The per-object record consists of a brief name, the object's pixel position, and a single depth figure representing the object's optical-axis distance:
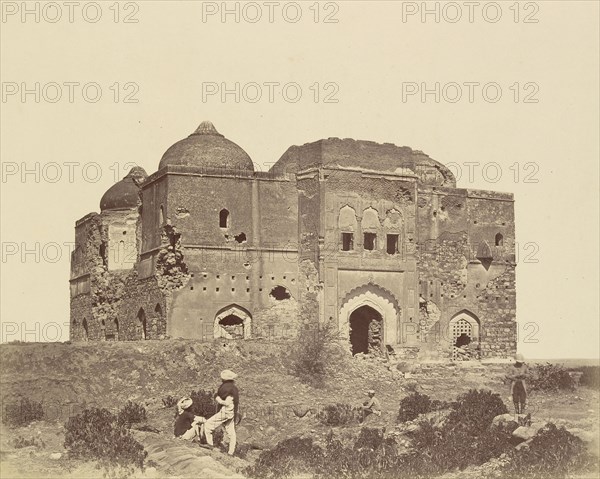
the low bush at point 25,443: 20.23
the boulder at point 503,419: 22.05
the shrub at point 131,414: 22.92
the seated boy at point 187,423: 19.86
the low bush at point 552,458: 17.53
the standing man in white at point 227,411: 19.39
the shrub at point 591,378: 29.70
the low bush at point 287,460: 18.07
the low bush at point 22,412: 22.48
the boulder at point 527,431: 20.09
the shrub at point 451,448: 18.70
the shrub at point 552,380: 28.80
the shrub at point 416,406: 24.47
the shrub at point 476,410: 22.28
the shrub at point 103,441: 18.42
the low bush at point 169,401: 24.55
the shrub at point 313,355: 27.84
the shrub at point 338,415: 24.17
